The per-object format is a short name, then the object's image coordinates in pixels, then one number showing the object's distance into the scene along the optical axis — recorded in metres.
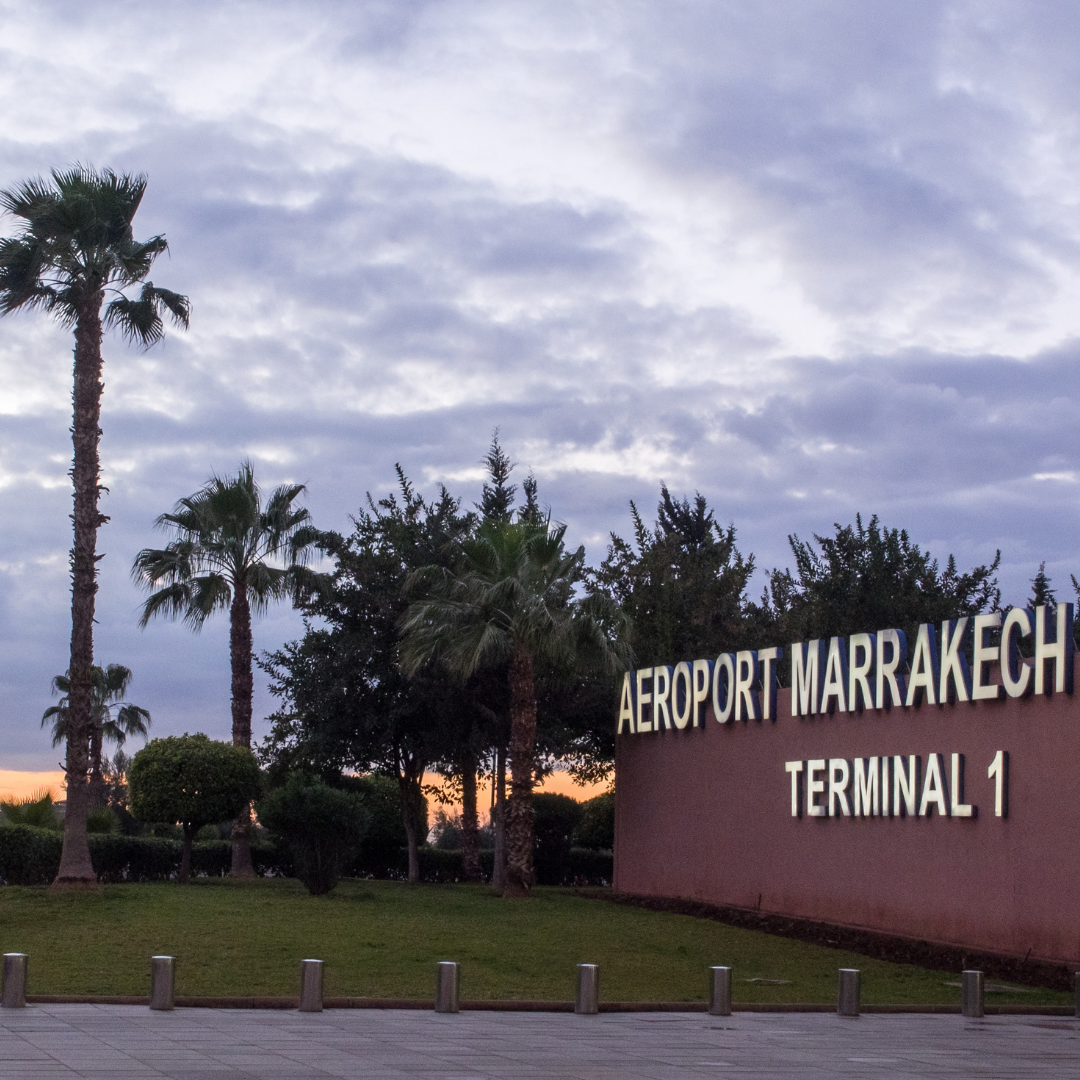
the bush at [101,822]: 32.09
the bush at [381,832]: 36.53
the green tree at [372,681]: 33.50
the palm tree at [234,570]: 33.34
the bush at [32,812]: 29.75
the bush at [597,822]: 37.97
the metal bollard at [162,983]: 13.13
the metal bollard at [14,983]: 12.84
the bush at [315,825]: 26.34
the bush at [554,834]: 36.81
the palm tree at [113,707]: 59.59
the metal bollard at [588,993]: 14.17
